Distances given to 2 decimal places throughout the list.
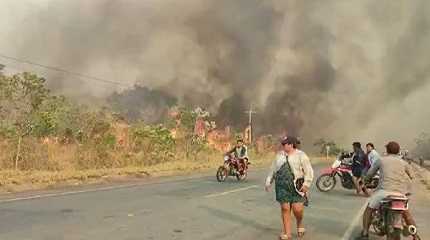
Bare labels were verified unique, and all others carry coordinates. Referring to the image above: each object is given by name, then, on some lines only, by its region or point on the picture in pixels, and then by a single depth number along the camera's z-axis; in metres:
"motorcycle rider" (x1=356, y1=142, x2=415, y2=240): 8.62
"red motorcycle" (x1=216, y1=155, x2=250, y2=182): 23.48
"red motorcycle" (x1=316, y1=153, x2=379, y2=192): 19.20
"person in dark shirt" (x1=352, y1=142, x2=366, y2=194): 18.31
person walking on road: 9.20
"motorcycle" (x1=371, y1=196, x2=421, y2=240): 8.45
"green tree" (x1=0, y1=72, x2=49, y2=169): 25.80
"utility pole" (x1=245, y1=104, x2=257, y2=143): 64.38
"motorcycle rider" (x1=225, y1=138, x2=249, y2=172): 23.56
